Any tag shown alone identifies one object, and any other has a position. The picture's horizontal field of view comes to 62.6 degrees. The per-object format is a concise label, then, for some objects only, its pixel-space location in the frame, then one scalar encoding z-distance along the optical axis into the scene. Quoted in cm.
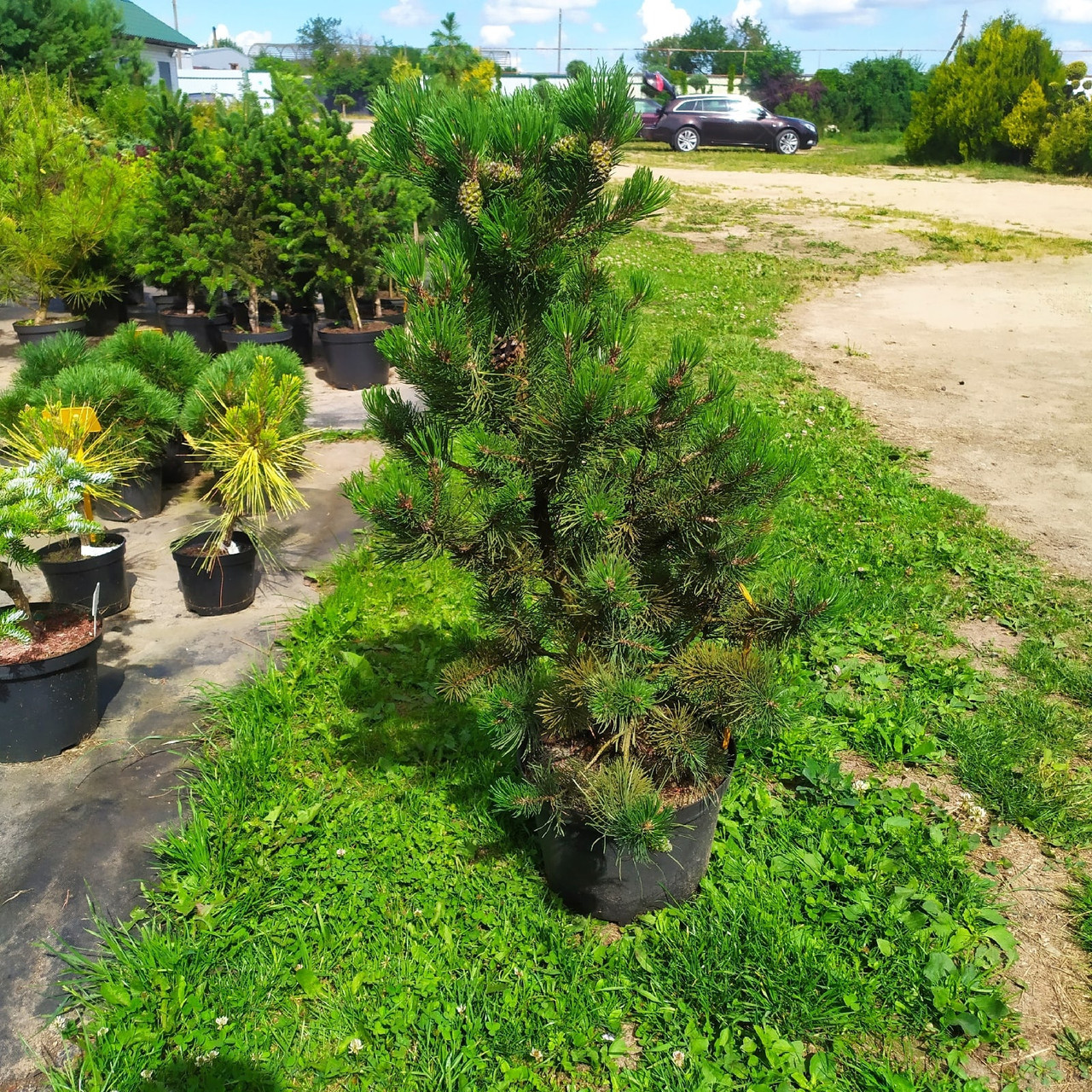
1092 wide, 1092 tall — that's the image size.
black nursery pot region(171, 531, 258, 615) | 418
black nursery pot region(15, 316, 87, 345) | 766
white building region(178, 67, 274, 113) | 4647
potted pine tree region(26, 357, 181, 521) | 447
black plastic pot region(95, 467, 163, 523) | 519
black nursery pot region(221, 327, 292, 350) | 753
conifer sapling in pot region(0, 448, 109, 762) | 306
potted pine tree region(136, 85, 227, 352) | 723
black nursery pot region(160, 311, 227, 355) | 814
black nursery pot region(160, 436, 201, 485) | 552
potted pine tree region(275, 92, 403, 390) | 731
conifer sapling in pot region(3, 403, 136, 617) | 396
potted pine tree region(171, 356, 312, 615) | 416
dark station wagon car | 2617
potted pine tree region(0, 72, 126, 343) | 741
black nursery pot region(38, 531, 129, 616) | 396
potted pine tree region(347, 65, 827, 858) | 204
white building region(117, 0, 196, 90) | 3600
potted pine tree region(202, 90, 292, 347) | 729
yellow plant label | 402
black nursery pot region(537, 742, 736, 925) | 254
